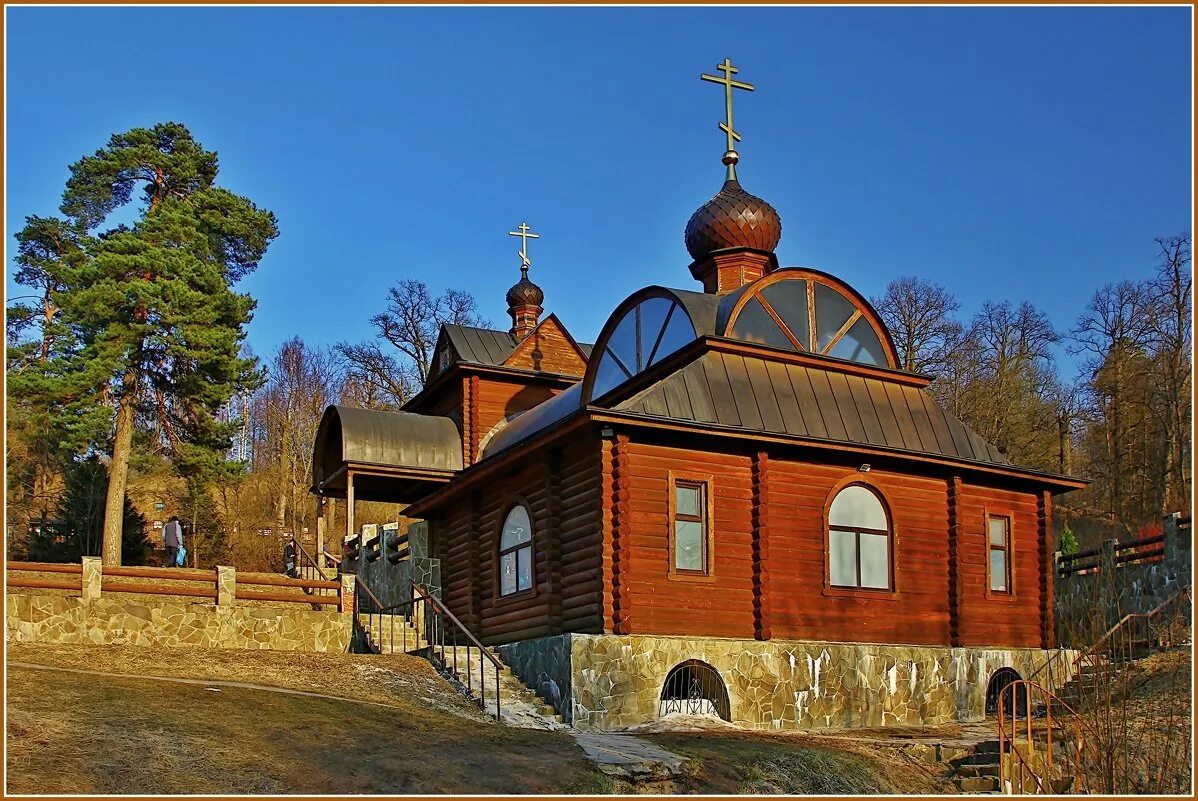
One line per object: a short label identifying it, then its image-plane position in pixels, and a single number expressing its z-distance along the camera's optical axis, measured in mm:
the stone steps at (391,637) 22188
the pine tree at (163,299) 29953
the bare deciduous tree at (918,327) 44312
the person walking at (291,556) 31747
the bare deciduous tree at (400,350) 52406
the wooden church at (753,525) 17344
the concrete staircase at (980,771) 14570
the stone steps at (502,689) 16594
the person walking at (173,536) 29828
